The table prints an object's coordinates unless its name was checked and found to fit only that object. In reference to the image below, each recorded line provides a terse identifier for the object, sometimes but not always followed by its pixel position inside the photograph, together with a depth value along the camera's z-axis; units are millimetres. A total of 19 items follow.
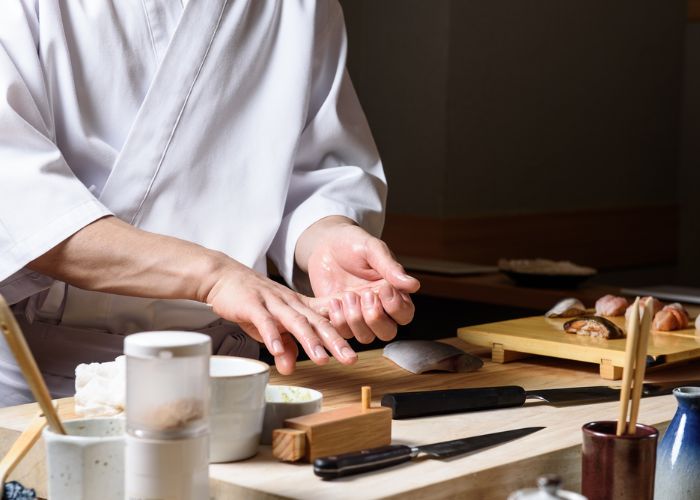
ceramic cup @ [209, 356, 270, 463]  1606
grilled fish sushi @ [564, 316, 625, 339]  2167
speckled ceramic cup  1539
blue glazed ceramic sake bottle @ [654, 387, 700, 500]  1658
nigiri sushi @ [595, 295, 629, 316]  2395
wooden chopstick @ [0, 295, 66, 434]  1446
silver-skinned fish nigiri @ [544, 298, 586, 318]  2364
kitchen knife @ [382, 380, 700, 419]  1804
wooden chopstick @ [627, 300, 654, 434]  1581
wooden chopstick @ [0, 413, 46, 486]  1599
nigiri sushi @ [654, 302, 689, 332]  2300
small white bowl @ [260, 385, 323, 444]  1679
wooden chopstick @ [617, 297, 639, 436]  1548
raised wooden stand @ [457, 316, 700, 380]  2081
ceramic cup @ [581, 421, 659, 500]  1588
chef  1928
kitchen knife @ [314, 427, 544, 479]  1579
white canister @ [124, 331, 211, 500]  1444
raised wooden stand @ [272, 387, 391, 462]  1623
